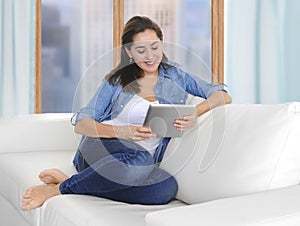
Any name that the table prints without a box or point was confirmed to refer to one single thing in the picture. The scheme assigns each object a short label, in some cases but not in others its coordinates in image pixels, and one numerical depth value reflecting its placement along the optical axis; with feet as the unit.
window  12.57
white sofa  3.58
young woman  5.40
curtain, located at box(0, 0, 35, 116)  11.93
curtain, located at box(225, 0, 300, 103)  11.43
